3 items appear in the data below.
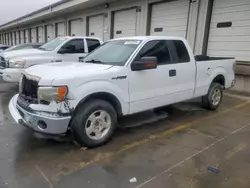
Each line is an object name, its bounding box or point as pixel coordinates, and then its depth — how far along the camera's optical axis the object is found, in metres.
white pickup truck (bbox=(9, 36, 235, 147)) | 3.25
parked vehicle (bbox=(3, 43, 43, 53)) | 12.75
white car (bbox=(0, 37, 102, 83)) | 6.98
